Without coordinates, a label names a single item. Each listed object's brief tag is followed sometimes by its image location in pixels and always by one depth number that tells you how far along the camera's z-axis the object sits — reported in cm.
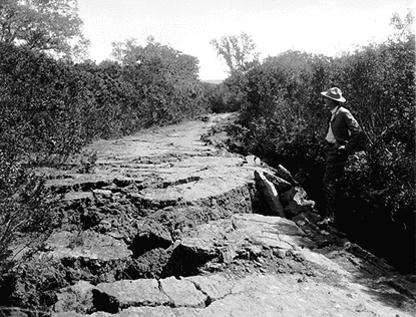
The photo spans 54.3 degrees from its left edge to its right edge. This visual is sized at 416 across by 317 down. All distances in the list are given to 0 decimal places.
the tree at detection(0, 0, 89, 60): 1709
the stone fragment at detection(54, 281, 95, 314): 340
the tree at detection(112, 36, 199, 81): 1838
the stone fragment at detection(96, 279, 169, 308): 333
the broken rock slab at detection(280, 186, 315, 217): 665
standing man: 584
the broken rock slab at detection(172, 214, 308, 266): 428
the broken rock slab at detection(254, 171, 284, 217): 654
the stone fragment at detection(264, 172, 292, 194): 714
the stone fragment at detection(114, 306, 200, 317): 313
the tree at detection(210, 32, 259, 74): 5802
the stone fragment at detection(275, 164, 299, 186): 774
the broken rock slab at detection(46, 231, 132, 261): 420
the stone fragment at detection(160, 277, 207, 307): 338
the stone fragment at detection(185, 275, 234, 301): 357
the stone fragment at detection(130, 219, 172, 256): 453
